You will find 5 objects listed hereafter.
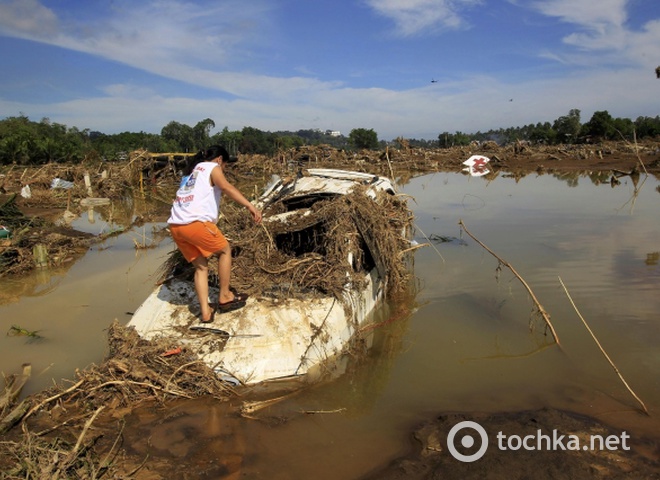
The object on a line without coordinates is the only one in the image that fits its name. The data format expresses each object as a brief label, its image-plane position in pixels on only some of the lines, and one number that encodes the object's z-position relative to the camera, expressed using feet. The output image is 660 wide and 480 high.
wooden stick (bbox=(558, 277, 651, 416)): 13.03
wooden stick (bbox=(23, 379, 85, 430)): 12.82
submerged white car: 14.67
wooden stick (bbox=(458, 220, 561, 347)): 16.86
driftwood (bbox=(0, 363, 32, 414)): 13.34
